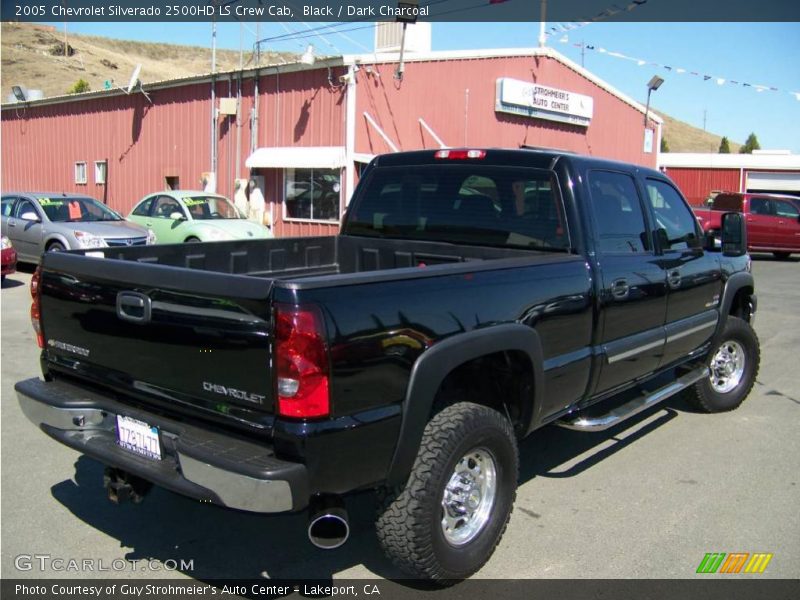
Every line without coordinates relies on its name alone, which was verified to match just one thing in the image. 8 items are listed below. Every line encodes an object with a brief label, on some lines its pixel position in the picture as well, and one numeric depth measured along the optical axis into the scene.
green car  14.31
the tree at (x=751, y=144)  87.62
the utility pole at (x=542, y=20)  20.47
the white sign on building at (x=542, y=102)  20.16
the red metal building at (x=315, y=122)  17.47
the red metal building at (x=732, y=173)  38.69
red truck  21.11
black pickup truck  2.82
